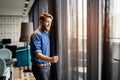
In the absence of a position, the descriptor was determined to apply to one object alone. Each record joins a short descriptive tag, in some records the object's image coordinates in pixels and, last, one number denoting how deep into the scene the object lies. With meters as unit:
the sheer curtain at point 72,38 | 1.64
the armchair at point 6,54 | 3.22
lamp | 3.92
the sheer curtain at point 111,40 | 1.22
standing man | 1.54
